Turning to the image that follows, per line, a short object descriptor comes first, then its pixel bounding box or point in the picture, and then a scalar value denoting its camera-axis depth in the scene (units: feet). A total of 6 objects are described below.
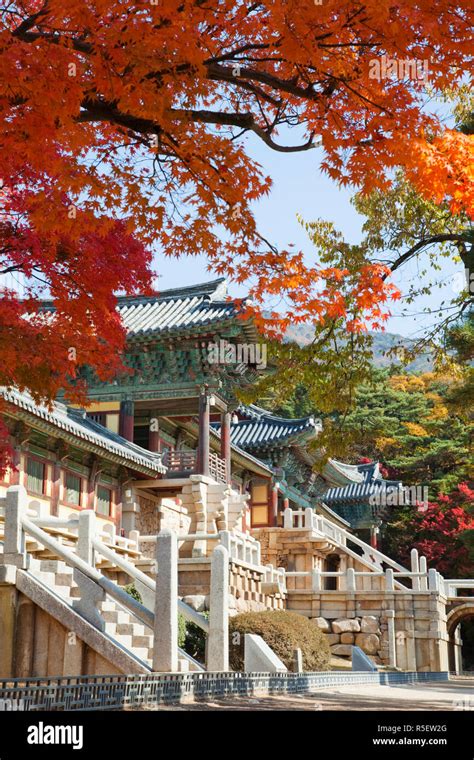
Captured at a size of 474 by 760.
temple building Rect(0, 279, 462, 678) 43.11
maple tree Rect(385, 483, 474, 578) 157.28
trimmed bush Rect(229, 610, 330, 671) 64.54
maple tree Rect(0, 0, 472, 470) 26.63
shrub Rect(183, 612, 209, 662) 63.52
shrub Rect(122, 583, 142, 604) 65.45
